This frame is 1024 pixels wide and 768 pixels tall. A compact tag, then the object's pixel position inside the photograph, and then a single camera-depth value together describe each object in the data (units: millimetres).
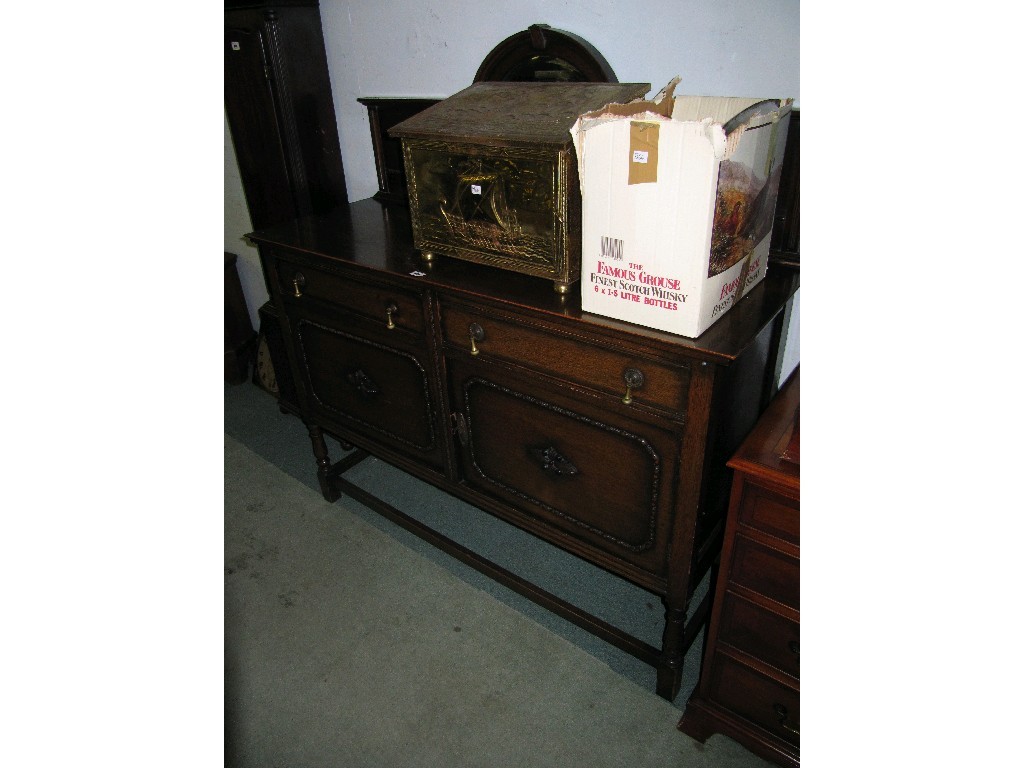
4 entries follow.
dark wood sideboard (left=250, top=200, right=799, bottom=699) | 1369
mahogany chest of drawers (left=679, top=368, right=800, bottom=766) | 1260
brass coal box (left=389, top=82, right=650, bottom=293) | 1416
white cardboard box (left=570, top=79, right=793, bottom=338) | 1091
